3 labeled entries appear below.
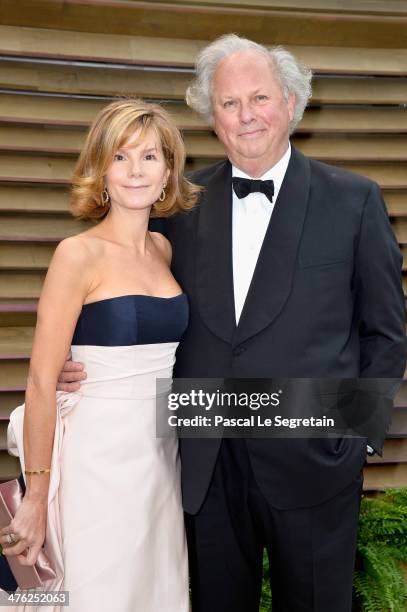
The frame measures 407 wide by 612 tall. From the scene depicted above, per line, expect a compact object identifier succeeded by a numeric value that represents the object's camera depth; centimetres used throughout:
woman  226
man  235
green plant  332
